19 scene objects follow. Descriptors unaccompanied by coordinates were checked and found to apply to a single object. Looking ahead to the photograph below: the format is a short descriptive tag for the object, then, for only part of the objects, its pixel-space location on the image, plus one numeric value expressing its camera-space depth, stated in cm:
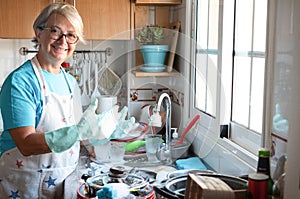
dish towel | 184
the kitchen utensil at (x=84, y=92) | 248
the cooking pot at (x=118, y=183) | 143
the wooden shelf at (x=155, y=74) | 225
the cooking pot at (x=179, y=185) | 118
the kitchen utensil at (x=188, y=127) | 206
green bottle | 109
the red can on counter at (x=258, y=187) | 103
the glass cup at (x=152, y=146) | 199
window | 153
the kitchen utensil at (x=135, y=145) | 206
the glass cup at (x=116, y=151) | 201
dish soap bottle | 208
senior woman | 151
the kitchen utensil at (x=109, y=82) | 248
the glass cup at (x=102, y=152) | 202
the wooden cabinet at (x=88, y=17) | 224
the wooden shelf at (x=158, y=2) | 223
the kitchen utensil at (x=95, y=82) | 247
